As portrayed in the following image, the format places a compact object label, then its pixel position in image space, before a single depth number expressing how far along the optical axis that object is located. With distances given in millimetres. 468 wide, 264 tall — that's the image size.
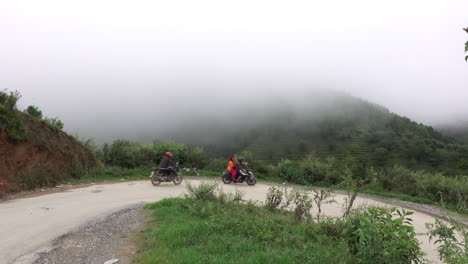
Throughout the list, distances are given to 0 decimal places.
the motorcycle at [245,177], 15484
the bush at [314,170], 18266
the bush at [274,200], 8298
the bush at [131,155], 19281
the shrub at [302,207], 7232
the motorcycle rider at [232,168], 15594
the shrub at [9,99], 13012
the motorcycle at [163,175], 14127
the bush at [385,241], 3540
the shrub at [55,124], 15963
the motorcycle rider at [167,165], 14141
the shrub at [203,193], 8609
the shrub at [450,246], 2928
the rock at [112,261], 4537
